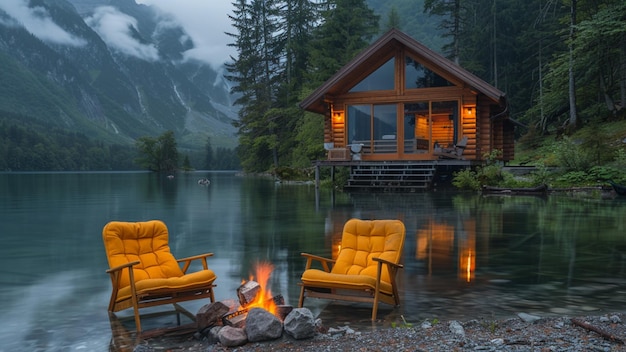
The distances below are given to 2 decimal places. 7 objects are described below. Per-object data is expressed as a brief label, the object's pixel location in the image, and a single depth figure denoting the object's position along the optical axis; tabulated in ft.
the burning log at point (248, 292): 18.33
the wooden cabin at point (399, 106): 80.23
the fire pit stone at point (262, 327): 15.76
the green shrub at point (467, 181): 76.33
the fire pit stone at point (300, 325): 15.70
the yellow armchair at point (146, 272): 18.04
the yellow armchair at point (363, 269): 18.76
